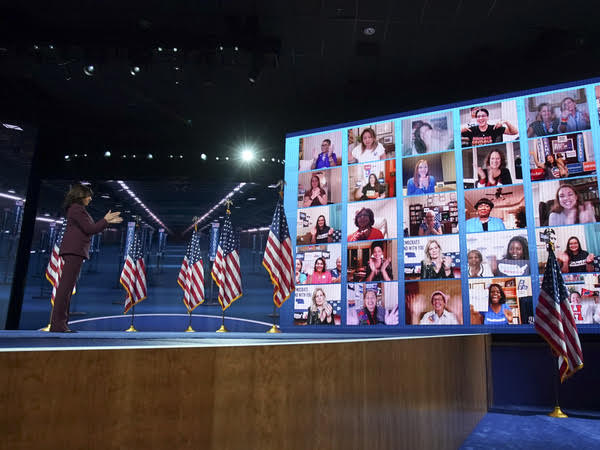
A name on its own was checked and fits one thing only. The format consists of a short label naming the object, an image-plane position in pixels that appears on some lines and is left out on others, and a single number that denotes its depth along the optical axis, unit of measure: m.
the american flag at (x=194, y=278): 7.04
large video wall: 5.15
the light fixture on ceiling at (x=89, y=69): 6.02
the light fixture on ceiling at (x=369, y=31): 5.56
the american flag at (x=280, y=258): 5.73
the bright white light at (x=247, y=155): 7.94
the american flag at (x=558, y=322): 3.98
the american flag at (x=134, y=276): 7.11
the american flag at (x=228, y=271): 6.37
